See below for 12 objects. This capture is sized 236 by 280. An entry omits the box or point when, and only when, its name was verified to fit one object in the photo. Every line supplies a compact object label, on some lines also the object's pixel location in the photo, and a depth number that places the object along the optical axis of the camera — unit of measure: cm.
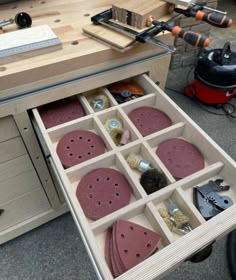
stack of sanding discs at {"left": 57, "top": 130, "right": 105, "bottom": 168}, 59
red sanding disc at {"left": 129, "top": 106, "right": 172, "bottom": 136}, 66
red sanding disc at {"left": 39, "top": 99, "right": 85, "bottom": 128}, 69
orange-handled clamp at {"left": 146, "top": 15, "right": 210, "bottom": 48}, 56
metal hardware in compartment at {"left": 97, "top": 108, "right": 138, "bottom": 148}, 64
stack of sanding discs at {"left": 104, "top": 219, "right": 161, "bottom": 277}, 44
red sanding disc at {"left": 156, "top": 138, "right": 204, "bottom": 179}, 57
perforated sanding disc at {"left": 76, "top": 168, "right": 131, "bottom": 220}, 51
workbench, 44
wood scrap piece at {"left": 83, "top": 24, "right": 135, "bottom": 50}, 63
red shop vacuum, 143
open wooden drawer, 41
